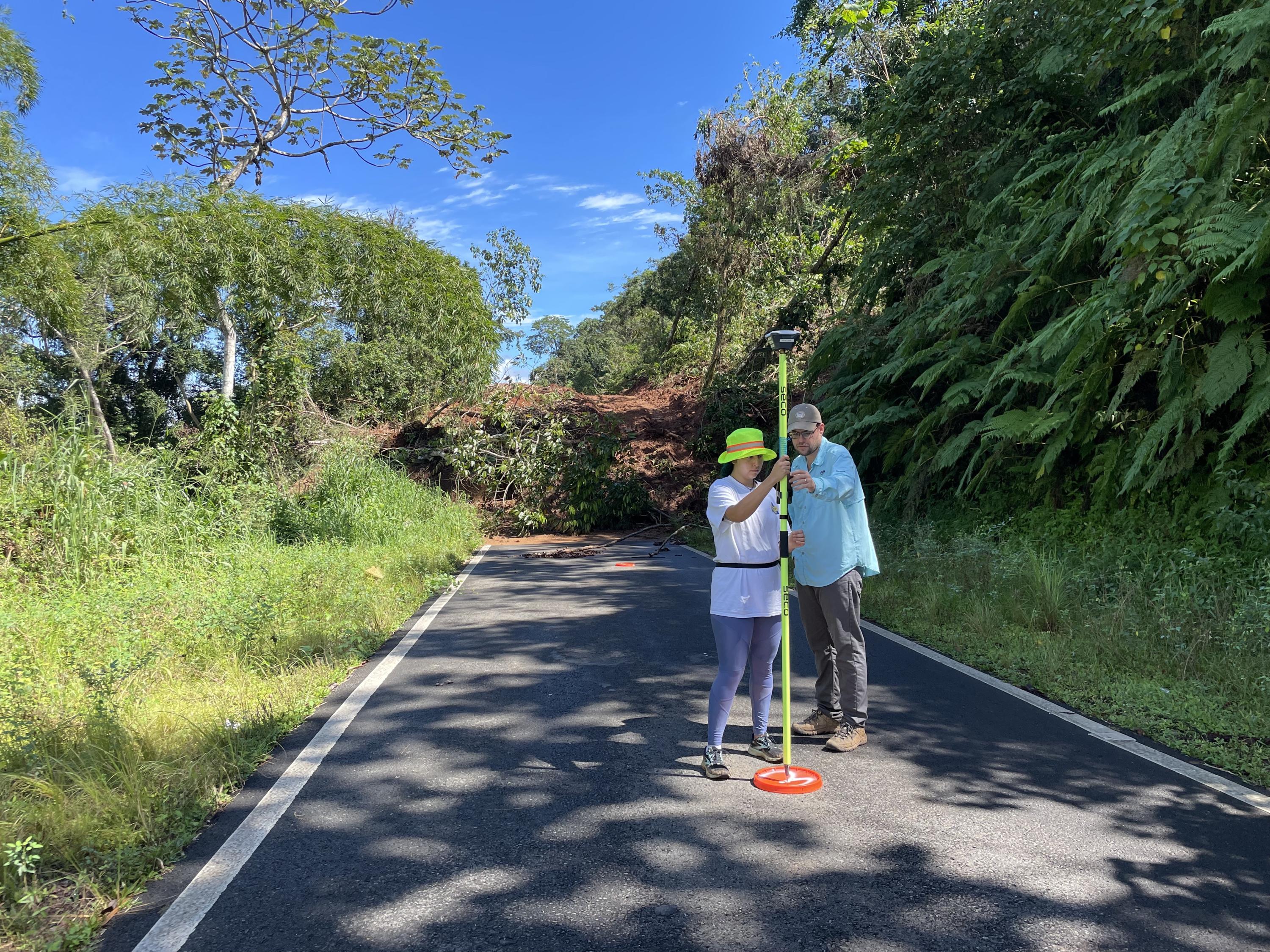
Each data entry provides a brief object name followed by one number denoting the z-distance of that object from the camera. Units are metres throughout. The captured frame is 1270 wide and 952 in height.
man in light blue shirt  5.05
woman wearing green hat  4.63
